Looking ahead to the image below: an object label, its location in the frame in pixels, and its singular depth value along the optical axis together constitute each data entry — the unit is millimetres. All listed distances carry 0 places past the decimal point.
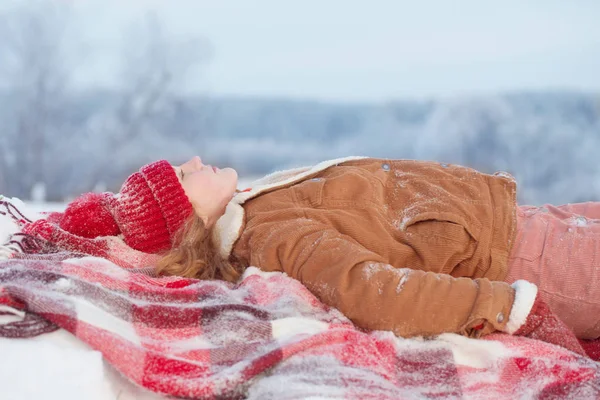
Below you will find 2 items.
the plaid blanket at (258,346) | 2038
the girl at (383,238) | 2217
